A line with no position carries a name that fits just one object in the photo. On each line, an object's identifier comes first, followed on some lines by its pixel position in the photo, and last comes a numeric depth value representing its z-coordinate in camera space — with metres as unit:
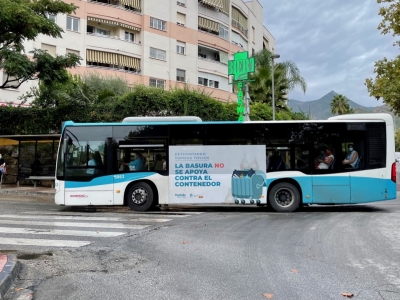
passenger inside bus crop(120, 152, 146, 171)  13.40
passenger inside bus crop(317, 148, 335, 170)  12.98
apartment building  33.97
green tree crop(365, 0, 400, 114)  17.75
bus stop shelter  21.47
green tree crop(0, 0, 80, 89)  17.05
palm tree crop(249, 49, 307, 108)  32.44
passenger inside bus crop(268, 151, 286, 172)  13.12
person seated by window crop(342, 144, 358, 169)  12.95
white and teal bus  12.91
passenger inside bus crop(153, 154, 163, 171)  13.43
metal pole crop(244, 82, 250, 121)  19.53
